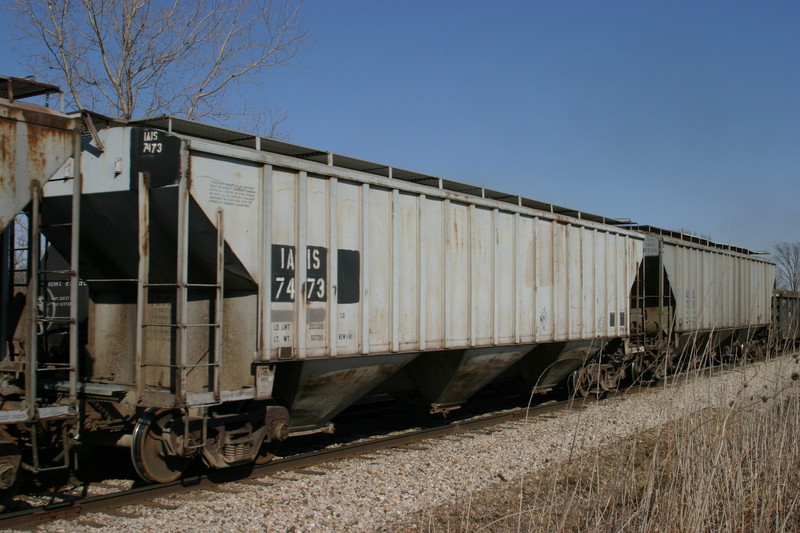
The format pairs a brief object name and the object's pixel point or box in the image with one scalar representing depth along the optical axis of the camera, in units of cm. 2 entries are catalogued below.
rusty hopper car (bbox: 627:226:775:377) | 1560
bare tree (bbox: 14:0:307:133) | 1652
